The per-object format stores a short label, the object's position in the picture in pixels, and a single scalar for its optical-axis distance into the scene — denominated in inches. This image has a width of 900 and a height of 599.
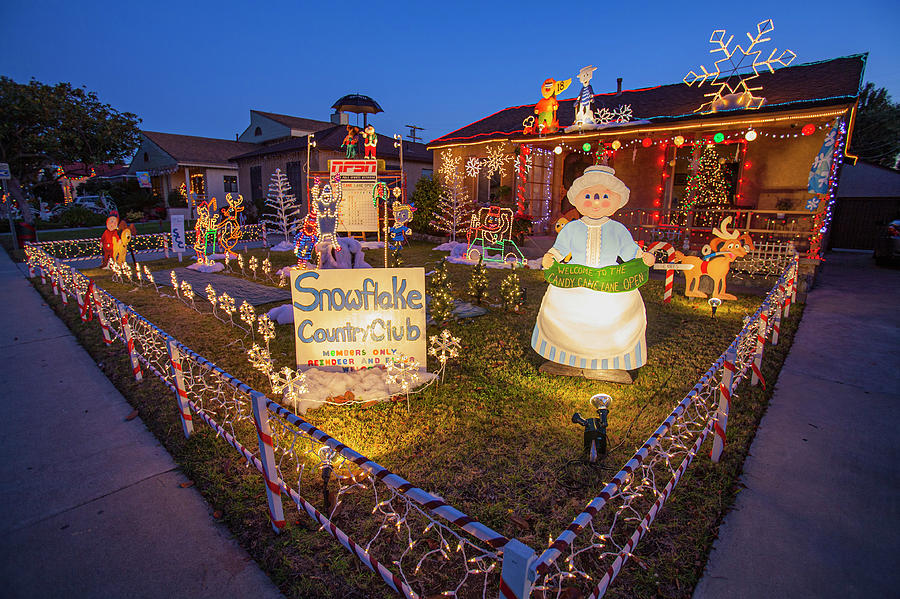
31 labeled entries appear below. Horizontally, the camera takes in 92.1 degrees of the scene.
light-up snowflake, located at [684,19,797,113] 434.9
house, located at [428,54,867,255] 456.1
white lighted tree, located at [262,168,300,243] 632.4
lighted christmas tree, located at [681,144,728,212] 582.2
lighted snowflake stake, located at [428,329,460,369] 187.9
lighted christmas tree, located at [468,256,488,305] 334.0
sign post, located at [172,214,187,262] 538.6
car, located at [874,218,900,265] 521.7
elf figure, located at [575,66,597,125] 497.0
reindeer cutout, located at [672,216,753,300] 336.8
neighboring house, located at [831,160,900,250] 712.0
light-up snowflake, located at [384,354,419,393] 182.5
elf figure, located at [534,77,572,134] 552.4
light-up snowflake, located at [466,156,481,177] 713.6
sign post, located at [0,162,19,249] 539.1
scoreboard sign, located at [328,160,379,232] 543.8
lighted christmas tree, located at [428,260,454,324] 271.3
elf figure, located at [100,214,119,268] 431.8
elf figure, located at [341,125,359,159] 558.6
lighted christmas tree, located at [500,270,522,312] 310.0
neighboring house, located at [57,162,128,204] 1026.1
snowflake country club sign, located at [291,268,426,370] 178.1
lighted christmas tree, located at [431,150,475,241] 687.7
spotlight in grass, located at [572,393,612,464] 134.0
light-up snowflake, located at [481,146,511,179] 694.5
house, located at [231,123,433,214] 823.1
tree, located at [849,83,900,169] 962.1
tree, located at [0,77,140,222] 760.3
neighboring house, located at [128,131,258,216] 1090.1
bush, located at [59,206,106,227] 978.7
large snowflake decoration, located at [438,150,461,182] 737.0
